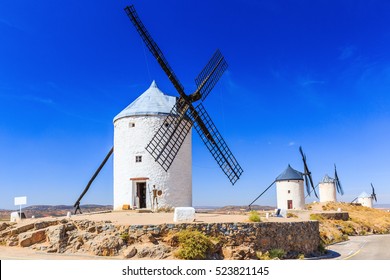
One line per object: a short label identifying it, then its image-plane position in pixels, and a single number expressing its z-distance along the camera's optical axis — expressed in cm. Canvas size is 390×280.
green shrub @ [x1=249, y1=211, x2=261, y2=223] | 1628
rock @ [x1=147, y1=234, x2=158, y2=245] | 1396
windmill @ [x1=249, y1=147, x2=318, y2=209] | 4147
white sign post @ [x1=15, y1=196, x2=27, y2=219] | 2040
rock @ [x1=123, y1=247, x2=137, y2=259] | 1332
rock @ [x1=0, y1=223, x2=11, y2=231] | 1774
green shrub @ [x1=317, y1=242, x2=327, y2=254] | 1934
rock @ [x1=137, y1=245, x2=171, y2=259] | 1331
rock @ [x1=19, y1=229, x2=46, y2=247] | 1535
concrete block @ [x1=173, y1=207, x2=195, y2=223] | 1515
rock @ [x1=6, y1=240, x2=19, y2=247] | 1561
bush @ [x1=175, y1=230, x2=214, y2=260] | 1320
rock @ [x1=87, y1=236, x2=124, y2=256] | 1366
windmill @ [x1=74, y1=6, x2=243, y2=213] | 2345
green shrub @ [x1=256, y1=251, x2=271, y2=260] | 1474
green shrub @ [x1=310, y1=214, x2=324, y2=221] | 3142
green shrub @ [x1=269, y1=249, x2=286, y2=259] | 1539
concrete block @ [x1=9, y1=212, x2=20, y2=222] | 2077
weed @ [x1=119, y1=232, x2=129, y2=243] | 1398
